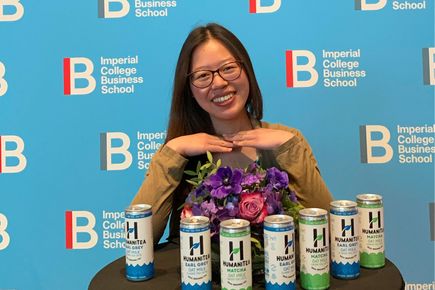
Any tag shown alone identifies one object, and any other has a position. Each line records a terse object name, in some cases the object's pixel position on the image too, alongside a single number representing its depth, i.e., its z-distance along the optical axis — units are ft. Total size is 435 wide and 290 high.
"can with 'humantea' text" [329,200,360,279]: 3.40
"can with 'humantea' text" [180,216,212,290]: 3.22
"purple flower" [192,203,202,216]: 3.51
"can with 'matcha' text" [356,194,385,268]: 3.59
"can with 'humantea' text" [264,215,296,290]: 3.10
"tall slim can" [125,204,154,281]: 3.60
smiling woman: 4.52
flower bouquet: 3.40
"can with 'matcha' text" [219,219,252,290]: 3.13
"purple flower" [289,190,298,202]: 3.67
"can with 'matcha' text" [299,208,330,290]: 3.22
